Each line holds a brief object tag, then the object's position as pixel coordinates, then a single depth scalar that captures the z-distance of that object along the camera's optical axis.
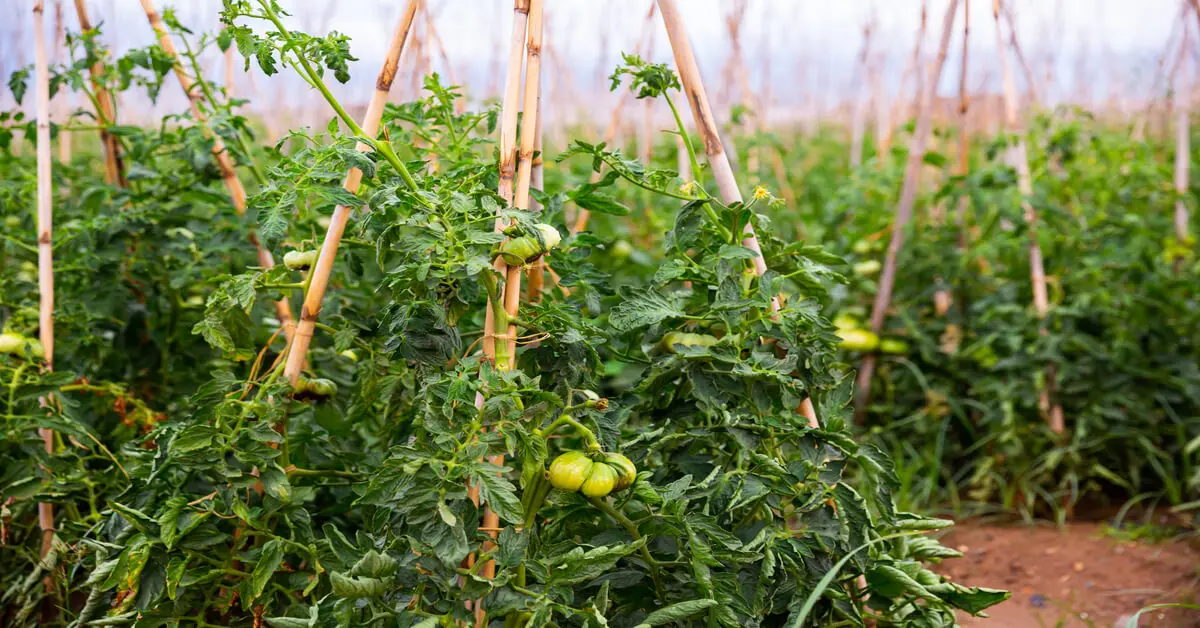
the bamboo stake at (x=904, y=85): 2.96
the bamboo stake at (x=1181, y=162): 3.16
